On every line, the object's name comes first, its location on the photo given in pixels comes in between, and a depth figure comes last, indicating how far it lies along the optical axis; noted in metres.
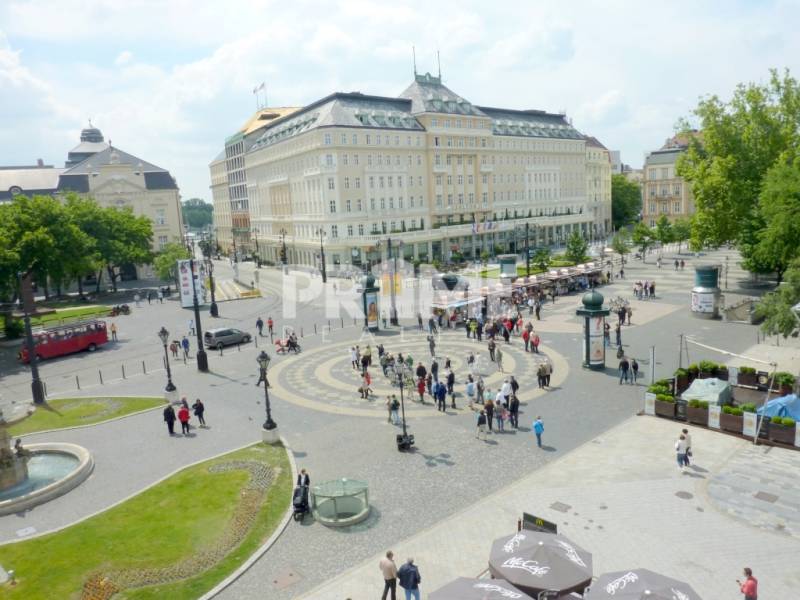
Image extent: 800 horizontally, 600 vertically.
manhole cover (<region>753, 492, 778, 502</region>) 15.57
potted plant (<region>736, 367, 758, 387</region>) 24.28
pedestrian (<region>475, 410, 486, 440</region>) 20.34
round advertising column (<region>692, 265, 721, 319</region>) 38.31
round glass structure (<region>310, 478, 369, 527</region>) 15.49
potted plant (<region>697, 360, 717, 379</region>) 24.56
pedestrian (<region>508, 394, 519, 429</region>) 21.44
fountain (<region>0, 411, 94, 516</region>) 17.42
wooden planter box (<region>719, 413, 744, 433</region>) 19.86
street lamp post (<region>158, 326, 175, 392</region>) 26.16
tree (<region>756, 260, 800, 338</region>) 25.80
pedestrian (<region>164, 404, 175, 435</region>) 22.11
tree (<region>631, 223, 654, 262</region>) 73.75
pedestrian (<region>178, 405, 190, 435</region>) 22.23
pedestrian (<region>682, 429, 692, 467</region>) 17.19
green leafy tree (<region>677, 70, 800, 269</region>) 47.06
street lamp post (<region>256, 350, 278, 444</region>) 20.58
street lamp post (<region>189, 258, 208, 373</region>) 31.41
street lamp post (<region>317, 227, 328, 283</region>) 64.46
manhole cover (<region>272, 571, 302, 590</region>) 12.95
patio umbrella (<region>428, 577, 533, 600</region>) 9.77
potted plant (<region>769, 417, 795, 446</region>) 18.78
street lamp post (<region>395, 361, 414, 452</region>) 19.67
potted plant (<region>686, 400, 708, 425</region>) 20.84
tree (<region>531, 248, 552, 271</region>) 60.39
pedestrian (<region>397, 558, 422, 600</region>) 11.63
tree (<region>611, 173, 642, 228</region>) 130.75
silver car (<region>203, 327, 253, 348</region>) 36.94
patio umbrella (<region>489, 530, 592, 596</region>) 10.35
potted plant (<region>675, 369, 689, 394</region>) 23.88
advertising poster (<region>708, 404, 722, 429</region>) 20.44
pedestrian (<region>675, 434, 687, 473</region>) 17.20
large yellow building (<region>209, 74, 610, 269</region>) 73.12
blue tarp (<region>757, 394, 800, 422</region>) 19.31
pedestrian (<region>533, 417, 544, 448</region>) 19.61
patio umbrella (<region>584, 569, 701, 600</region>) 9.50
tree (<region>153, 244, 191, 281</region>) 64.44
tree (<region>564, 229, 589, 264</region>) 62.62
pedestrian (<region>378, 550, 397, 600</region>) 11.98
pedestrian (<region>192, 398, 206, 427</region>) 22.81
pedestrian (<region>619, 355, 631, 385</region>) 25.91
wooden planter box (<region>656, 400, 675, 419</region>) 21.59
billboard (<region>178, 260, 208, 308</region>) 44.59
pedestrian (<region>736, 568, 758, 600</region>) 10.93
